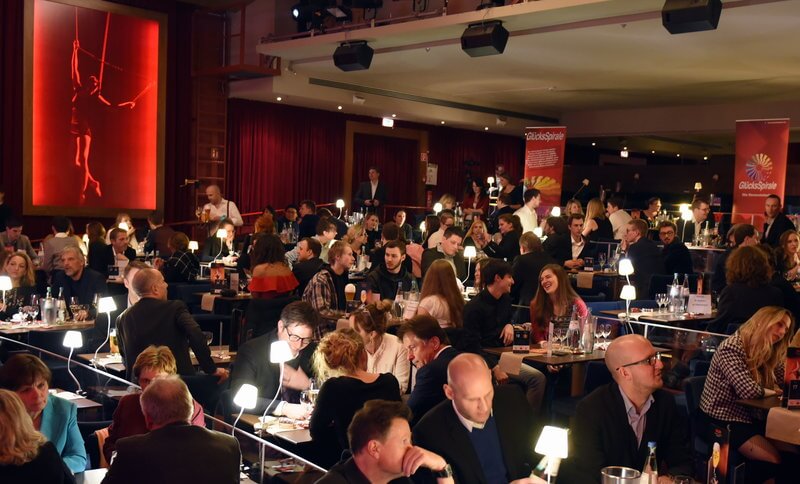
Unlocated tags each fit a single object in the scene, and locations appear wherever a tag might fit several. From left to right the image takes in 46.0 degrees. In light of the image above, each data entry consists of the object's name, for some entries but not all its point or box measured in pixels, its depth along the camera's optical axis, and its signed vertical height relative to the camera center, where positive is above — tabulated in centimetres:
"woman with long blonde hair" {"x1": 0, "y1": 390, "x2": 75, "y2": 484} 311 -96
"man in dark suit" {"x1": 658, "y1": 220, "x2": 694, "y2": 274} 952 -65
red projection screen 1452 +94
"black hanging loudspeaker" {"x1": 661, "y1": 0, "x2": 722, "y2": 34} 854 +159
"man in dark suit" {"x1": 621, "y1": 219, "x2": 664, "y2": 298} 929 -69
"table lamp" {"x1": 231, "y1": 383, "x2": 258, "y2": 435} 407 -97
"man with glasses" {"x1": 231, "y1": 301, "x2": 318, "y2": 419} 494 -100
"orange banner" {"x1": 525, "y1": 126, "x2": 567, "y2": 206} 1599 +40
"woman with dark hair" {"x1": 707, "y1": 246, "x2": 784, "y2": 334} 673 -71
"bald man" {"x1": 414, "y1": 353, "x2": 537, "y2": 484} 351 -95
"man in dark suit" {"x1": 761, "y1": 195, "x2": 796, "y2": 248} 1101 -36
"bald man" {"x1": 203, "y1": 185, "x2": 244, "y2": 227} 1349 -52
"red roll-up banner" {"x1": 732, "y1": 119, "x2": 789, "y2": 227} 1319 +37
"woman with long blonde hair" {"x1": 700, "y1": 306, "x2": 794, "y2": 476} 475 -94
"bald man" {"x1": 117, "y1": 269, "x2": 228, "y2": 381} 555 -93
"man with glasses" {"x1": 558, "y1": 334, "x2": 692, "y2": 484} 360 -91
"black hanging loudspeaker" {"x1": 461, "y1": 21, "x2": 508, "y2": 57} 1048 +160
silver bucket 305 -95
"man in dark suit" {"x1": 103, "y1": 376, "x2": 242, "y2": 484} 311 -94
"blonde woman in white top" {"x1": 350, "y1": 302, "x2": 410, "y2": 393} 531 -97
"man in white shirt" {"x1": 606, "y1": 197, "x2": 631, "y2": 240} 1240 -41
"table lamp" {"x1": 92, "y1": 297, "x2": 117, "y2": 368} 633 -93
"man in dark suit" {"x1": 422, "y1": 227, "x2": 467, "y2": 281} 883 -71
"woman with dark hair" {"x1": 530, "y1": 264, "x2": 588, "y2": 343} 659 -82
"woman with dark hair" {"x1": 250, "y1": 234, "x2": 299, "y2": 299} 727 -76
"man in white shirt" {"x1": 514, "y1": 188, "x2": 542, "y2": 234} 1164 -35
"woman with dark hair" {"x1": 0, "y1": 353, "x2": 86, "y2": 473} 385 -102
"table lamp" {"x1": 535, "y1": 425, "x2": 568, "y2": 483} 331 -91
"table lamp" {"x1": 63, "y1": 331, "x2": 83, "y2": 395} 535 -99
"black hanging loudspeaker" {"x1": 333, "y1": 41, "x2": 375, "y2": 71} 1223 +157
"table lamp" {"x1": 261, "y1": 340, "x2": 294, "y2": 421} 448 -85
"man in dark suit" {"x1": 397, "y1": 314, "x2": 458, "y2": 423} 446 -88
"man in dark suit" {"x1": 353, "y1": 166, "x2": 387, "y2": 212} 1588 -29
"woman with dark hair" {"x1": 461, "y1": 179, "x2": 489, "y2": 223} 1546 -42
